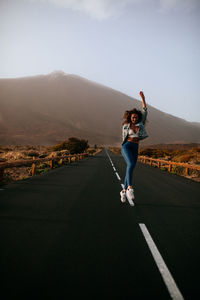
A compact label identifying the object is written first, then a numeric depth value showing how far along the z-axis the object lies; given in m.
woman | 5.60
